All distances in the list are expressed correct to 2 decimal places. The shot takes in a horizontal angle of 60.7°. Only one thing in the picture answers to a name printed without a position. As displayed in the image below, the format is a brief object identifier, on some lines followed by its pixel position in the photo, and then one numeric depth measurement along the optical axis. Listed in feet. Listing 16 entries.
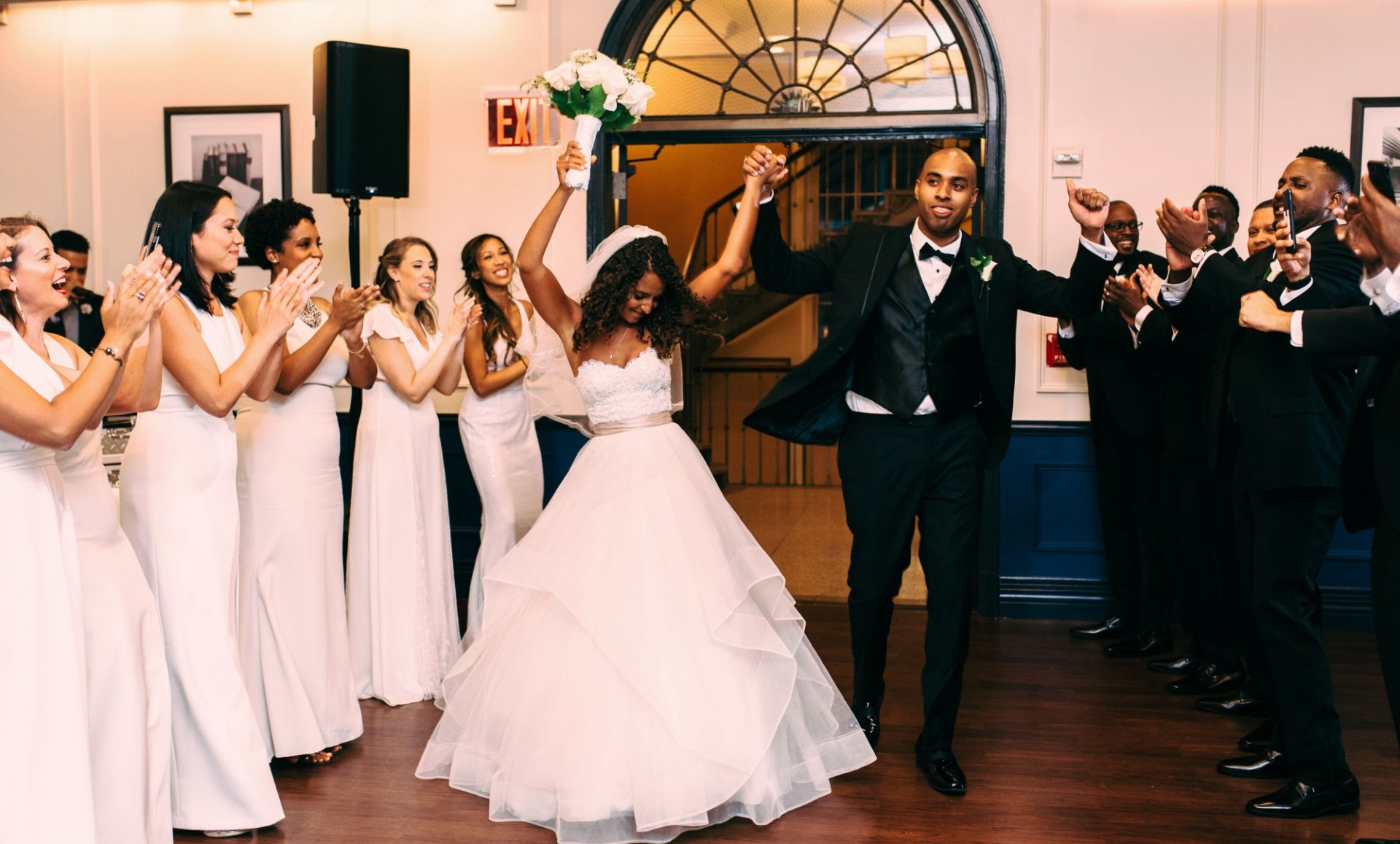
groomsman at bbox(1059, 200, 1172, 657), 16.88
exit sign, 19.98
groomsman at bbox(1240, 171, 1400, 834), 9.34
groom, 12.09
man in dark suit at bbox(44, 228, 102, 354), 19.39
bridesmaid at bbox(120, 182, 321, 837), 10.48
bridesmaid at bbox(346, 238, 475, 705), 15.19
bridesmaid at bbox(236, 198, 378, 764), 12.41
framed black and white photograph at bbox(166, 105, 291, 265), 20.67
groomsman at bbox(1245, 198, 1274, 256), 13.67
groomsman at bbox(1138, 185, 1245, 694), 15.25
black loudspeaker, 17.42
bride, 10.54
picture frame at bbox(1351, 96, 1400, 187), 18.35
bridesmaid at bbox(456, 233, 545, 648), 16.35
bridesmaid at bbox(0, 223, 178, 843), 8.25
